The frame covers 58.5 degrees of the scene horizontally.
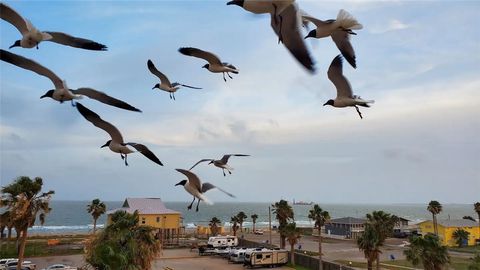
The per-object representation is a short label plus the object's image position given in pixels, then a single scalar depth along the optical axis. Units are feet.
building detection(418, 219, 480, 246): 189.26
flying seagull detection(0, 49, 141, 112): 17.49
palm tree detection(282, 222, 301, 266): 135.23
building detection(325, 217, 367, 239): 230.89
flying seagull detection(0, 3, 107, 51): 19.27
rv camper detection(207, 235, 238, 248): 171.94
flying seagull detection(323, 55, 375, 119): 21.45
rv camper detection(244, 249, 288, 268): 129.59
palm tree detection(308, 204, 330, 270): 139.23
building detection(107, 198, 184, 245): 181.35
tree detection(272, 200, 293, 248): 158.71
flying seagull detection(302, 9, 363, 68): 19.47
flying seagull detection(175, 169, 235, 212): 25.24
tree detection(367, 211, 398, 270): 93.86
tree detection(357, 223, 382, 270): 92.48
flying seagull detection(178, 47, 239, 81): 25.19
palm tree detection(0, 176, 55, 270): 95.45
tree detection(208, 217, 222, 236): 219.20
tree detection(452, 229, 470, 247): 184.88
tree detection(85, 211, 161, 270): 58.80
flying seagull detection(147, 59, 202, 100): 27.76
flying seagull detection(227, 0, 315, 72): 14.53
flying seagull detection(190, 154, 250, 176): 27.62
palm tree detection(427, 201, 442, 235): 182.34
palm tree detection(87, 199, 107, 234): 176.65
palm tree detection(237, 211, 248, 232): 232.32
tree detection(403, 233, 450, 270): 77.71
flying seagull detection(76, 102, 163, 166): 18.99
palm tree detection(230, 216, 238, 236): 221.25
